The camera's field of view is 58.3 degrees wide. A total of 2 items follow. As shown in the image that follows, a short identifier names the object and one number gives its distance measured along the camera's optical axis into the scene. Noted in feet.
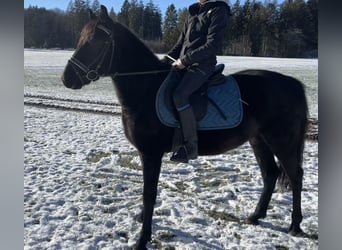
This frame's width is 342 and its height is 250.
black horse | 9.72
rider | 9.75
